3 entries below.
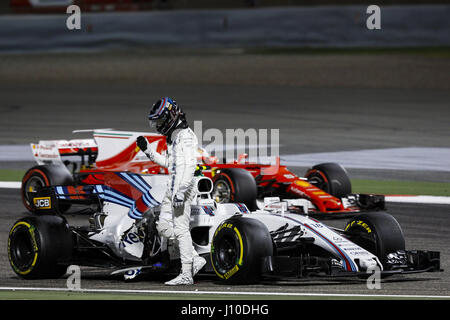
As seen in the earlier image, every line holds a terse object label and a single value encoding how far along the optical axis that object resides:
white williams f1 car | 18.69
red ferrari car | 28.80
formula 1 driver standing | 19.14
